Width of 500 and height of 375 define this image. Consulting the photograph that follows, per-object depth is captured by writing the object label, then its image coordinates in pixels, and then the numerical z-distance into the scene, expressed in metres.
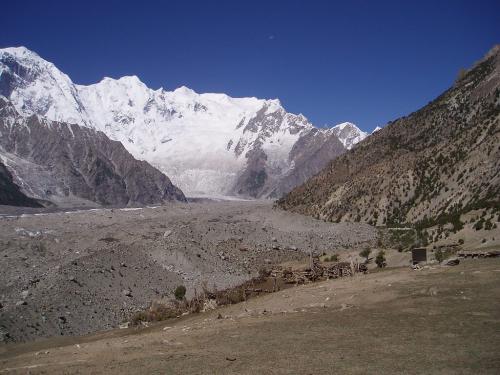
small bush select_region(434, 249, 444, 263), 29.92
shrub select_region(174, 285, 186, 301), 35.91
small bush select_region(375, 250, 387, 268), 35.47
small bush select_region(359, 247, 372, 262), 41.22
